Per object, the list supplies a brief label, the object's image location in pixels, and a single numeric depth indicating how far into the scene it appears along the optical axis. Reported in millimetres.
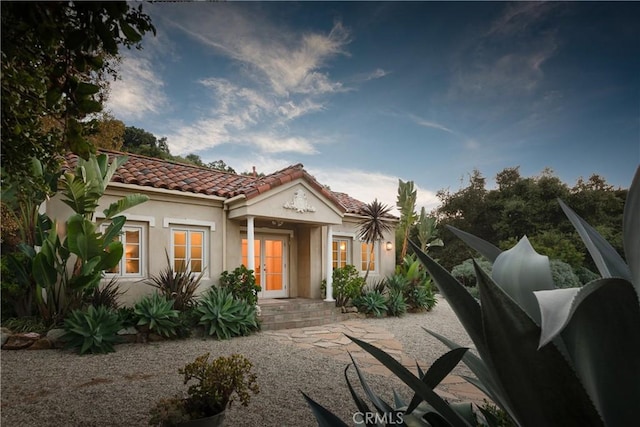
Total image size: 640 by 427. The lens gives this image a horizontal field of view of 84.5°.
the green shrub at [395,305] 9352
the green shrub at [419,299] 10172
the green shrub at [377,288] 10188
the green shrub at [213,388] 2645
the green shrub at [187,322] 6363
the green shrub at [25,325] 5734
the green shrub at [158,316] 6078
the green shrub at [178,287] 6871
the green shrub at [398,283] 10173
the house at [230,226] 7566
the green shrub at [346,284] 9258
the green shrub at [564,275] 10490
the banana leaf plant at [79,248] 5559
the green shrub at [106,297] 6344
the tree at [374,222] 9789
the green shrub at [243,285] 7531
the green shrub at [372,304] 9133
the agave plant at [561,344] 458
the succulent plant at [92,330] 5402
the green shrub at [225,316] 6473
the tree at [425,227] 11993
